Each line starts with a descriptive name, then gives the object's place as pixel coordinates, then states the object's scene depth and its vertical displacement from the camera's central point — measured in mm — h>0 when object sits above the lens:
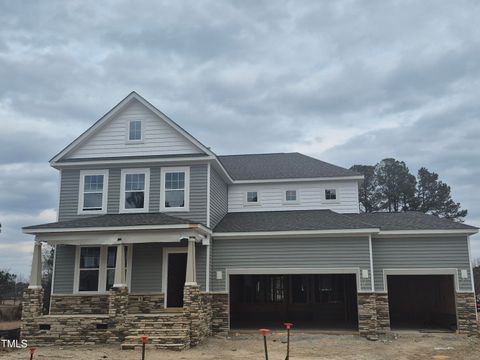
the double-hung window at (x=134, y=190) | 18922 +3567
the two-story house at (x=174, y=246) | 16406 +1343
